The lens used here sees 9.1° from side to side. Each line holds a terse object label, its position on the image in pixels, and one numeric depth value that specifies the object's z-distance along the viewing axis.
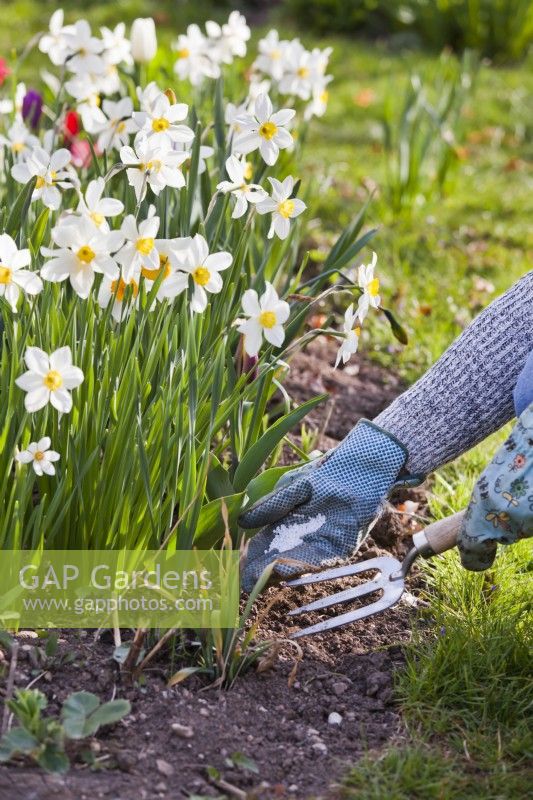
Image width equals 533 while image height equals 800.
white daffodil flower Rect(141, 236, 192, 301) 2.74
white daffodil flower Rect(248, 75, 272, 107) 3.42
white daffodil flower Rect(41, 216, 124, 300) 2.71
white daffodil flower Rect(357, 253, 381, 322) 2.83
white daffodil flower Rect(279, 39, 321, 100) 3.43
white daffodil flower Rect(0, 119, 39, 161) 3.15
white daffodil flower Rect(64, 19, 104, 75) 3.22
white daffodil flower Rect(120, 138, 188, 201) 2.79
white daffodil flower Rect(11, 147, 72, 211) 2.84
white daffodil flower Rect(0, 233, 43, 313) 2.74
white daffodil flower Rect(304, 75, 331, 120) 3.44
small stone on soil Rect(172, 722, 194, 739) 2.76
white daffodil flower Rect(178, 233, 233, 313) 2.74
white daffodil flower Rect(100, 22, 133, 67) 3.30
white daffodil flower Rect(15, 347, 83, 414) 2.68
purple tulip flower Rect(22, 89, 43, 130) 3.42
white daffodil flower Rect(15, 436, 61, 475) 2.75
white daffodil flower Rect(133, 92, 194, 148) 2.85
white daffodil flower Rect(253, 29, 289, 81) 3.46
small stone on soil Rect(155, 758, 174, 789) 2.73
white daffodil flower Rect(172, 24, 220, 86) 3.42
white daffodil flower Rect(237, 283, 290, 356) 2.74
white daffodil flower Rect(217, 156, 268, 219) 2.83
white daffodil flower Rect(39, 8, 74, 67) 3.23
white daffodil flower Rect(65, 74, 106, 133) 3.23
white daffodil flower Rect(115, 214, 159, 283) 2.72
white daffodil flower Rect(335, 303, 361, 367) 2.82
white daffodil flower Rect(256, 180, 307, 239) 2.84
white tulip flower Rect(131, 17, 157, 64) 3.36
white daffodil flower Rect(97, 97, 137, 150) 3.18
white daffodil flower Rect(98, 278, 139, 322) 2.80
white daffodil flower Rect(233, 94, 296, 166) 2.88
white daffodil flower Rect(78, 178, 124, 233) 2.73
